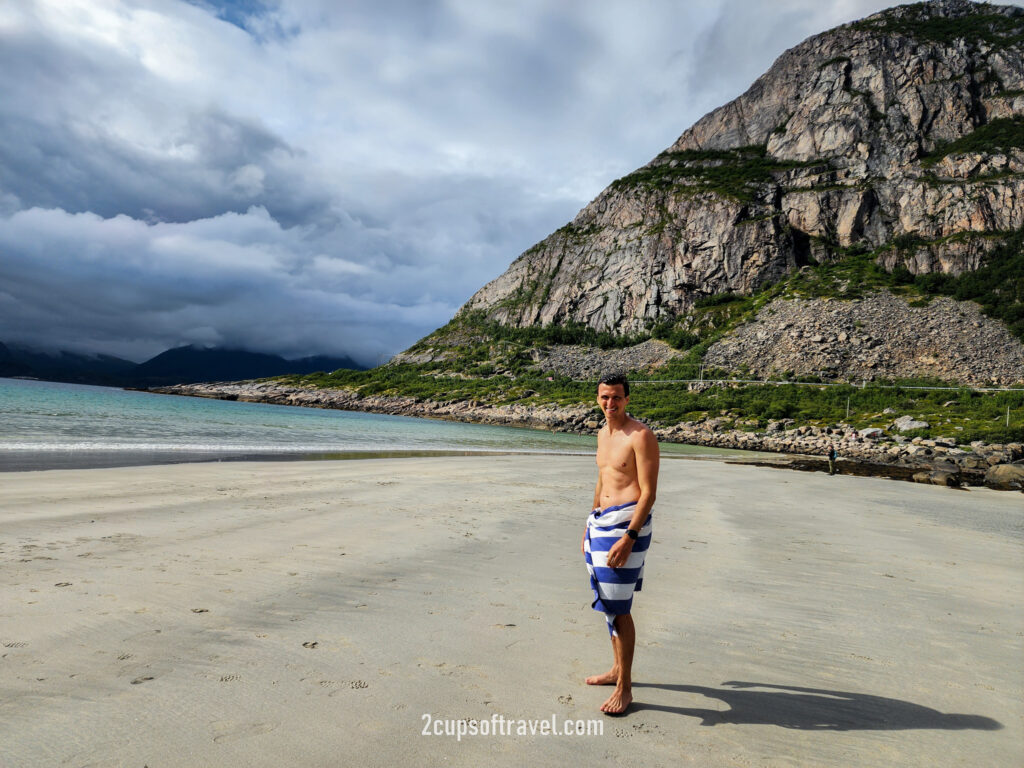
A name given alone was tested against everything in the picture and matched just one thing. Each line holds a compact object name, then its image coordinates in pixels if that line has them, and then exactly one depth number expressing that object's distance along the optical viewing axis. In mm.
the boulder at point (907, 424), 34312
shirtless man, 3557
